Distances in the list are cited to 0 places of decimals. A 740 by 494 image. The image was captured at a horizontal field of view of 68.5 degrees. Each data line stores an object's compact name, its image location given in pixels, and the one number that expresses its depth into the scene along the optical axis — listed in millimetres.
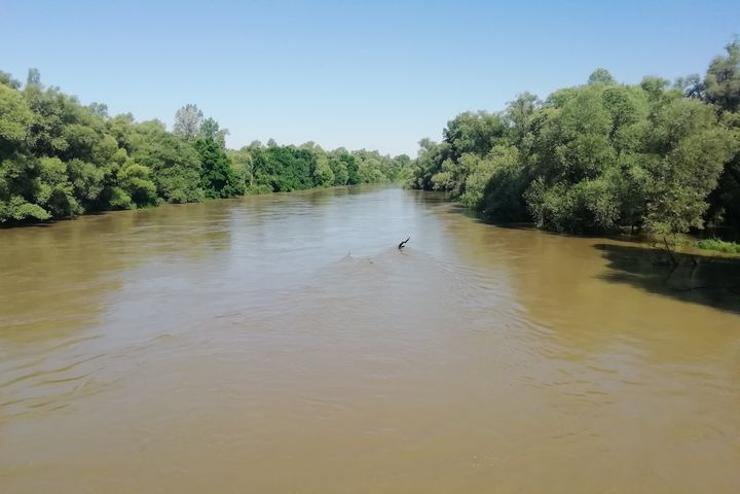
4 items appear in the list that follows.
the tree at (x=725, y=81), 31453
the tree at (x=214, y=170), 75625
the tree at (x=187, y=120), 133375
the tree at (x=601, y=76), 57538
